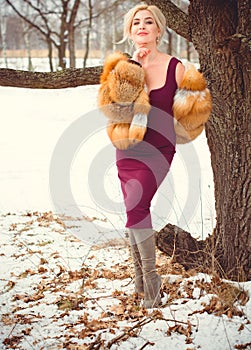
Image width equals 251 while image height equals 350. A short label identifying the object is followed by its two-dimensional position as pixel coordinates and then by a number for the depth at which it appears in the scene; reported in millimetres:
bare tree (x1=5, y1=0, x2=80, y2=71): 14750
